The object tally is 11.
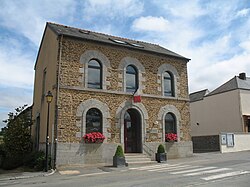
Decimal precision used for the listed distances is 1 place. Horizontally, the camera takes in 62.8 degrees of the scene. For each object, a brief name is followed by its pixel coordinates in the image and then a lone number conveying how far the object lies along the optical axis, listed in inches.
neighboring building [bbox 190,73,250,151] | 770.3
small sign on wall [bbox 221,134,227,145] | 618.7
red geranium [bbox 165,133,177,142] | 500.2
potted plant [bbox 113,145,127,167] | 392.4
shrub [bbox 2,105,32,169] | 485.7
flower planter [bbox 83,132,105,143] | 422.5
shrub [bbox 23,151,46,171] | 383.7
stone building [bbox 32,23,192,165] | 423.4
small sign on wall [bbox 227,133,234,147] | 628.8
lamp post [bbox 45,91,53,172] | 389.8
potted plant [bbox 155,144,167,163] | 447.1
